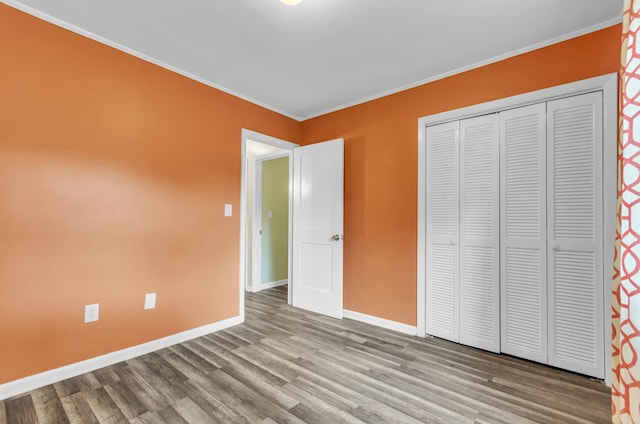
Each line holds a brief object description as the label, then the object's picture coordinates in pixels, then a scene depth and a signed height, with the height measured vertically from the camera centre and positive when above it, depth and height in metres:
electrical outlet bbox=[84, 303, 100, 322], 2.09 -0.76
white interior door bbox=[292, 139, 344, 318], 3.28 -0.17
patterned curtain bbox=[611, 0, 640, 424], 0.92 -0.04
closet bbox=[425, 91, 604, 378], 2.02 -0.15
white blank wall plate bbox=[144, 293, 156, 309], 2.39 -0.77
